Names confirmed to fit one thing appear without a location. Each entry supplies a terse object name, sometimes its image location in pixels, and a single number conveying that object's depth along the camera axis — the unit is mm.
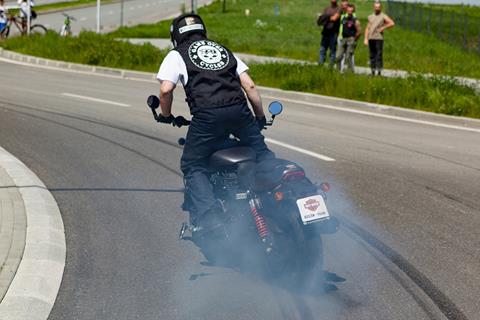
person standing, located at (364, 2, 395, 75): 24000
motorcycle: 6973
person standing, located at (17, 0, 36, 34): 33250
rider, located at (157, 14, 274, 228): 7402
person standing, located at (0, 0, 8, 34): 32812
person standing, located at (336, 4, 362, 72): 23750
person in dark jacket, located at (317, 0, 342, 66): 24453
